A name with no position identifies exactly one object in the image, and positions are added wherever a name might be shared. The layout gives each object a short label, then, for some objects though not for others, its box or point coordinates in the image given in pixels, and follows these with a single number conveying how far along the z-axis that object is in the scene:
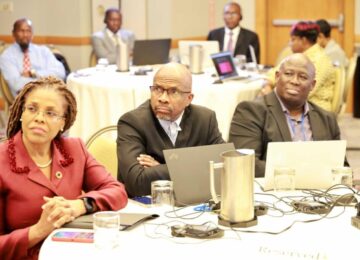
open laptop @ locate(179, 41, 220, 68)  7.73
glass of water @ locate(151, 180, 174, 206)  3.02
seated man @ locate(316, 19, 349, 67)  7.79
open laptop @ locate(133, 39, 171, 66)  7.60
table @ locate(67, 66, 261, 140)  6.26
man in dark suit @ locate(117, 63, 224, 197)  3.64
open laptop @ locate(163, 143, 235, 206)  3.00
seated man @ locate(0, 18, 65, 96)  7.87
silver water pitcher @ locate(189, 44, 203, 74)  7.23
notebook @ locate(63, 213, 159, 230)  2.70
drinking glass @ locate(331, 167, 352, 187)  3.31
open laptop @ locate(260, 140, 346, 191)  3.21
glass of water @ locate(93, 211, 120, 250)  2.47
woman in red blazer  2.70
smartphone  2.55
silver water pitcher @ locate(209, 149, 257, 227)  2.68
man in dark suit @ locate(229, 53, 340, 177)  4.14
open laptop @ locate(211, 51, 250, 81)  6.62
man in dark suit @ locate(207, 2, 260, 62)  8.96
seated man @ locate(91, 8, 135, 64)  8.98
